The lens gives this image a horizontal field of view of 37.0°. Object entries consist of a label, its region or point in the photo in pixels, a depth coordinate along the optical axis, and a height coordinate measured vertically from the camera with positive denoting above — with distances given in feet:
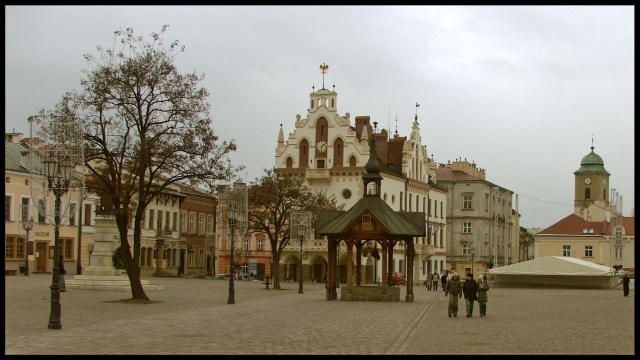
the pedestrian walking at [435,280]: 209.97 -6.82
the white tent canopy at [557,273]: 224.74 -5.20
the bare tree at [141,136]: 110.32 +12.66
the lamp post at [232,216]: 133.18 +4.01
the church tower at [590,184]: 429.38 +31.12
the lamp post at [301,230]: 169.84 +2.82
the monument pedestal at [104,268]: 142.61 -3.94
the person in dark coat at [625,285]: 168.42 -5.72
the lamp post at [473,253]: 309.38 -1.15
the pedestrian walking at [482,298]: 103.19 -5.19
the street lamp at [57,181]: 73.87 +5.02
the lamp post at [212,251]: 302.86 -2.11
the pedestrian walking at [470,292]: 102.53 -4.55
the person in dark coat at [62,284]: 128.85 -5.79
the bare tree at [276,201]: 184.85 +8.73
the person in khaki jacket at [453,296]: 100.89 -4.95
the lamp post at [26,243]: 194.18 -0.60
